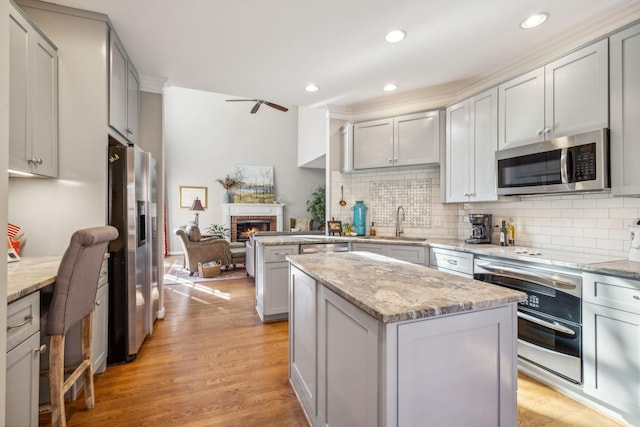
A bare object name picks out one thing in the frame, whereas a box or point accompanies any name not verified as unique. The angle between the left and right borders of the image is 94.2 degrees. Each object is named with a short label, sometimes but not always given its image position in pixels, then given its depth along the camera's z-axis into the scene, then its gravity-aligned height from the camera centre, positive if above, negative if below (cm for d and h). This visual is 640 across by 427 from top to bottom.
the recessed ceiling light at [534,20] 214 +141
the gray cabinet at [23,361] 116 -62
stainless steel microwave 200 +35
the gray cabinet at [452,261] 267 -47
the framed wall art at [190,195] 822 +47
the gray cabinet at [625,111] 184 +64
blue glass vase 398 -7
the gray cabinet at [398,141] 342 +86
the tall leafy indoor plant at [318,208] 847 +11
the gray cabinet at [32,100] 166 +69
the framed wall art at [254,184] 867 +82
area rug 511 -117
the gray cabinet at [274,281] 321 -76
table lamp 785 +16
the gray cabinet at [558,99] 203 +87
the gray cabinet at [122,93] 228 +103
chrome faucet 385 -13
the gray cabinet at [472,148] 282 +65
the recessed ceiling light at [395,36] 237 +143
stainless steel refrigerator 227 -33
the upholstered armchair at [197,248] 535 -66
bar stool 147 -46
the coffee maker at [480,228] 307 -17
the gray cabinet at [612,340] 163 -74
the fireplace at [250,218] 845 -18
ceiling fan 463 +186
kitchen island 99 -51
